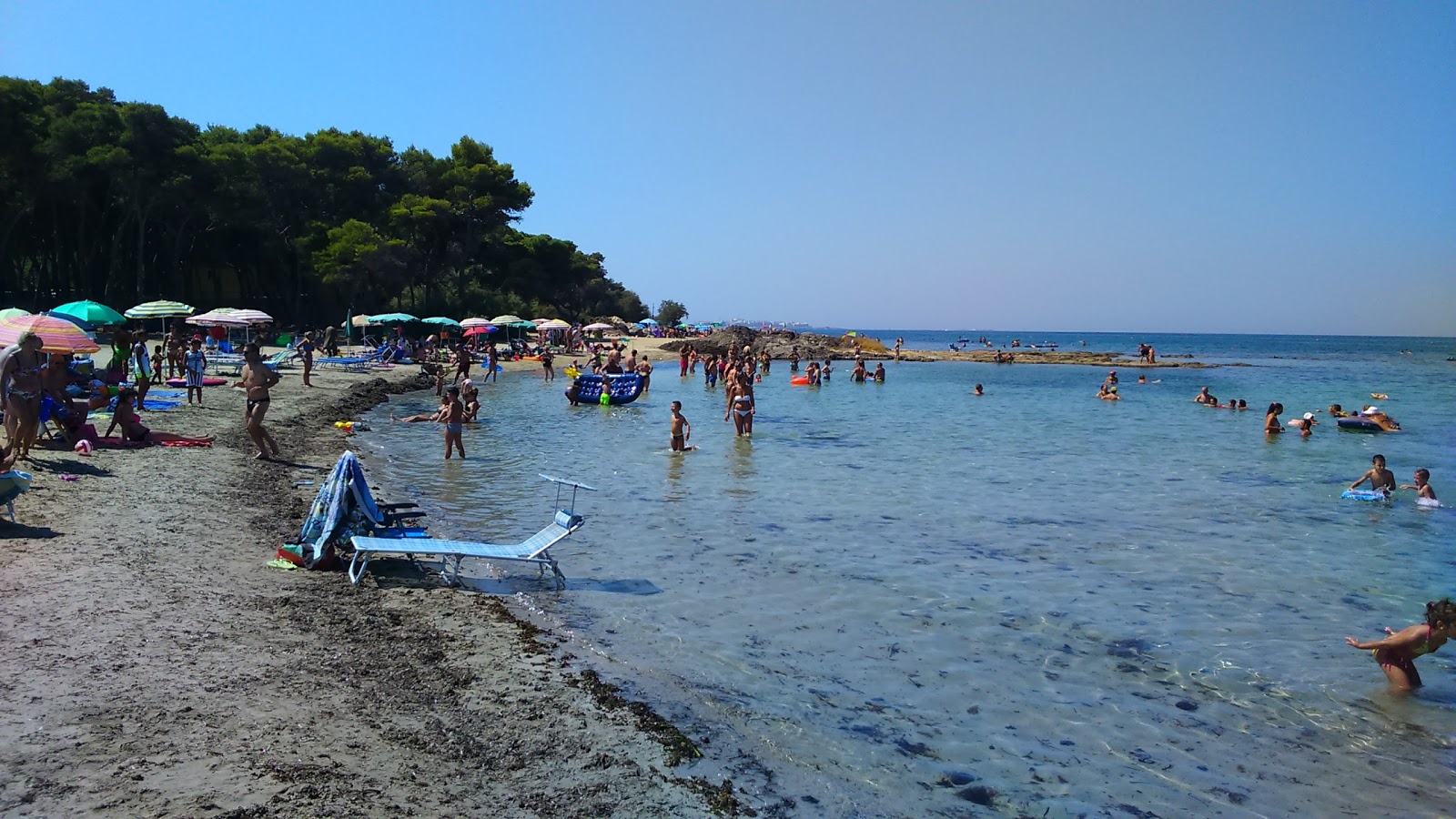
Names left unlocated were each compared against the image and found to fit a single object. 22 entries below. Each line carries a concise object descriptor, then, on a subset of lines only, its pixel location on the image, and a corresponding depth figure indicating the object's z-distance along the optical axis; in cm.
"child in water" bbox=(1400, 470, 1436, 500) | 1345
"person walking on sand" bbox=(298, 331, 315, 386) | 2402
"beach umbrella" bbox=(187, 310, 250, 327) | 2481
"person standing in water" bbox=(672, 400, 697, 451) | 1659
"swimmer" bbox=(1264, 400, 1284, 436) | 2238
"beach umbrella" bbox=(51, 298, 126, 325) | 1753
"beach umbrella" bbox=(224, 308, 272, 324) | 2525
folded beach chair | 750
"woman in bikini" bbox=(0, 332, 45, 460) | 906
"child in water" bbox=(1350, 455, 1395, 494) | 1388
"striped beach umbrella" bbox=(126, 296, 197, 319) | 2377
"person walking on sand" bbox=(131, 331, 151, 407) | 1558
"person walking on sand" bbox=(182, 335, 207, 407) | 1706
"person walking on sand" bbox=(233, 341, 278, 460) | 1174
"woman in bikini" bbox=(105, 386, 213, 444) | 1188
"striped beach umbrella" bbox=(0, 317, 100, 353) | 1063
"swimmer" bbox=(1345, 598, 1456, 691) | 593
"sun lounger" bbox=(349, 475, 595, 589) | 730
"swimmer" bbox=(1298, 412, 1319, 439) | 2292
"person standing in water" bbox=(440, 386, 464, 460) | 1463
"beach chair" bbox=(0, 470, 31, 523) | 725
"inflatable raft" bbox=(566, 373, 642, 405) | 2472
